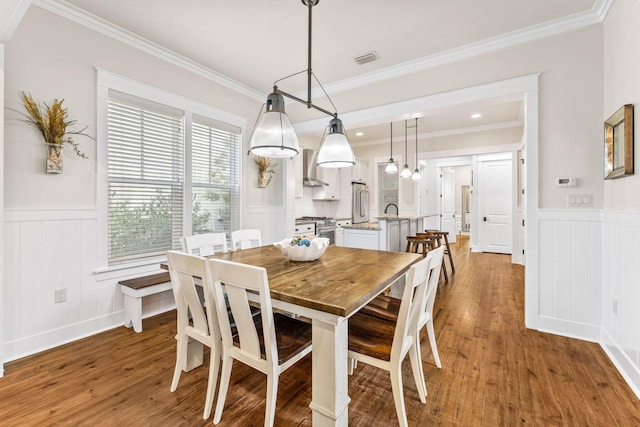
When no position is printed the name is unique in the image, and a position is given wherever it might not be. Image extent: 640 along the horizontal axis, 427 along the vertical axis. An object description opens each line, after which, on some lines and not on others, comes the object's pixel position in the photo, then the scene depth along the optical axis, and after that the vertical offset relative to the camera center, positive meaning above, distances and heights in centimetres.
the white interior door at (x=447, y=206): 789 +26
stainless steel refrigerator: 651 +28
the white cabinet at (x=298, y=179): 532 +66
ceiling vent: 307 +171
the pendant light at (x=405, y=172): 541 +80
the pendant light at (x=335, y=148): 207 +48
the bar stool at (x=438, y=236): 426 -31
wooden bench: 260 -71
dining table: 124 -40
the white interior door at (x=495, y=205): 641 +23
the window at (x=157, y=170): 271 +47
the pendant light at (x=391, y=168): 542 +88
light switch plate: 247 +13
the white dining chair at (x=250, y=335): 128 -61
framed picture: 190 +52
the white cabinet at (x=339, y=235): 598 -43
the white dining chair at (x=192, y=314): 153 -58
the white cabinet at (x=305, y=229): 502 -26
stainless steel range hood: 563 +91
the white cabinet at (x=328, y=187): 602 +60
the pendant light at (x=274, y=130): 177 +52
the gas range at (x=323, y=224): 540 -19
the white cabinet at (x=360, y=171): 649 +100
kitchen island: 396 -28
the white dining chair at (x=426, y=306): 170 -61
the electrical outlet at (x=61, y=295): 237 -68
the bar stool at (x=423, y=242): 403 -38
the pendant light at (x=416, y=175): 568 +79
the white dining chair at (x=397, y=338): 137 -66
